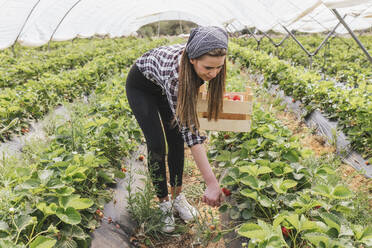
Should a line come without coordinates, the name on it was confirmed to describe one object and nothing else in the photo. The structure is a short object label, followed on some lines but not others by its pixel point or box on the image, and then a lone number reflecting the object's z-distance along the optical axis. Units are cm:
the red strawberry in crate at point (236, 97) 226
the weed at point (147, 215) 197
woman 143
